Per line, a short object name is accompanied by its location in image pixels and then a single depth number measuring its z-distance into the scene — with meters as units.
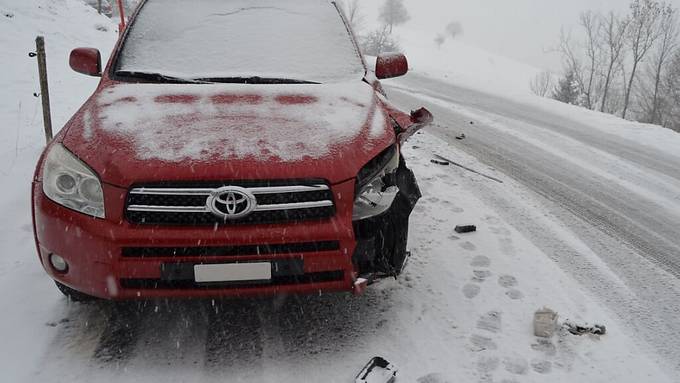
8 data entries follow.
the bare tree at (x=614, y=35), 32.22
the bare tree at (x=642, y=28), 29.23
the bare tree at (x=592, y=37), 34.19
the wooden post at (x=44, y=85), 5.28
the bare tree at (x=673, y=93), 32.22
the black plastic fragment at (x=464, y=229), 4.05
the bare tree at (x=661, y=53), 30.94
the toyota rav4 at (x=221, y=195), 2.27
